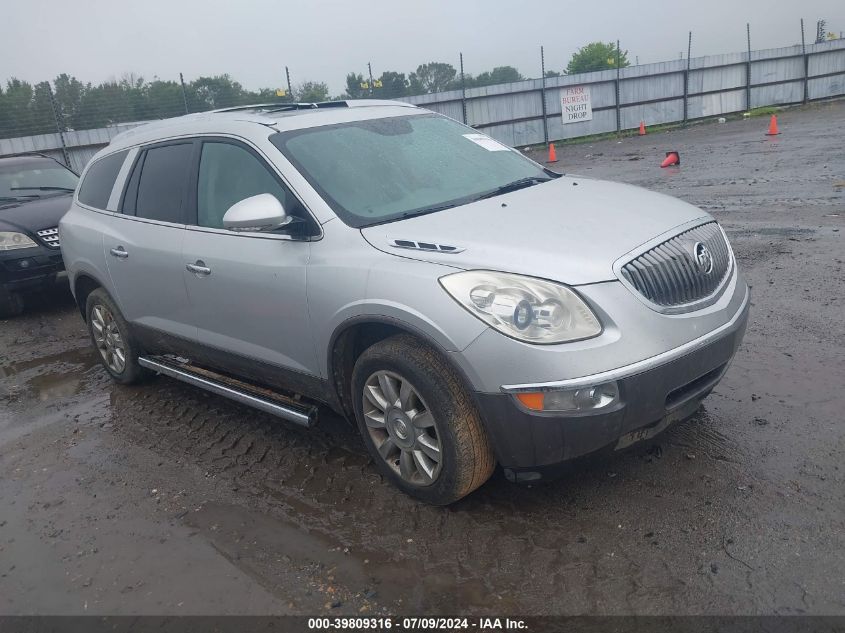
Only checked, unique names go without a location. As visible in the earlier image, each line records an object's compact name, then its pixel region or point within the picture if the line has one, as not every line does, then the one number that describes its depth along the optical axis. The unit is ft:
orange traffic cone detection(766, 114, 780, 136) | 56.29
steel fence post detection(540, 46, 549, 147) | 77.23
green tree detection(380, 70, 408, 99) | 76.33
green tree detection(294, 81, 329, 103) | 74.05
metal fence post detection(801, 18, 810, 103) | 84.74
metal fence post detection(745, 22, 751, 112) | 81.97
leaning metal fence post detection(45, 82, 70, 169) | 58.75
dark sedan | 25.05
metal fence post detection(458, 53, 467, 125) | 74.74
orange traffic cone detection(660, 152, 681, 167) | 46.01
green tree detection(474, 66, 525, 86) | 77.46
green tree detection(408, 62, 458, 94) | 76.38
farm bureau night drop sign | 77.36
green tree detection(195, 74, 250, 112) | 66.69
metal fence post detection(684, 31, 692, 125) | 80.53
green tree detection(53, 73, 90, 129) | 59.47
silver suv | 9.09
